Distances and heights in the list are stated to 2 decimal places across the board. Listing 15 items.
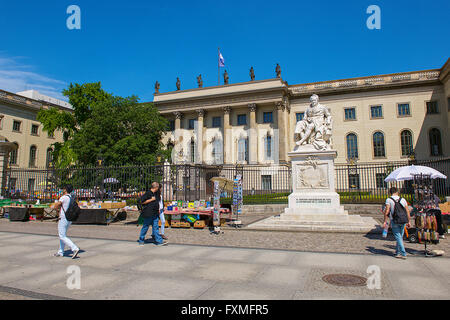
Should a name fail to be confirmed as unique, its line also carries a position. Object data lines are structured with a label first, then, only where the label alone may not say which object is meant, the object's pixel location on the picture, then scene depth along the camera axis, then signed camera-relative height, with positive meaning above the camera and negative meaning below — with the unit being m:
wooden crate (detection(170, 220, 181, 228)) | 13.84 -1.48
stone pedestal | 12.09 -0.31
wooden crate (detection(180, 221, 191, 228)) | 13.66 -1.47
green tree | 37.25 +8.35
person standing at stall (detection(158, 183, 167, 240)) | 9.83 -0.81
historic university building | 40.16 +10.59
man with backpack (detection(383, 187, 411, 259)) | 7.03 -0.62
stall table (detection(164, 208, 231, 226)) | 13.32 -0.91
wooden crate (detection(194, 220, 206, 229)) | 13.39 -1.44
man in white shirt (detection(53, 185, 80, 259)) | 7.34 -0.71
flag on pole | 46.91 +19.97
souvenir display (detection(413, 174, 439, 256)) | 8.25 -0.63
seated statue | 13.04 +2.64
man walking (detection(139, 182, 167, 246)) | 8.96 -0.67
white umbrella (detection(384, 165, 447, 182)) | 12.80 +0.78
